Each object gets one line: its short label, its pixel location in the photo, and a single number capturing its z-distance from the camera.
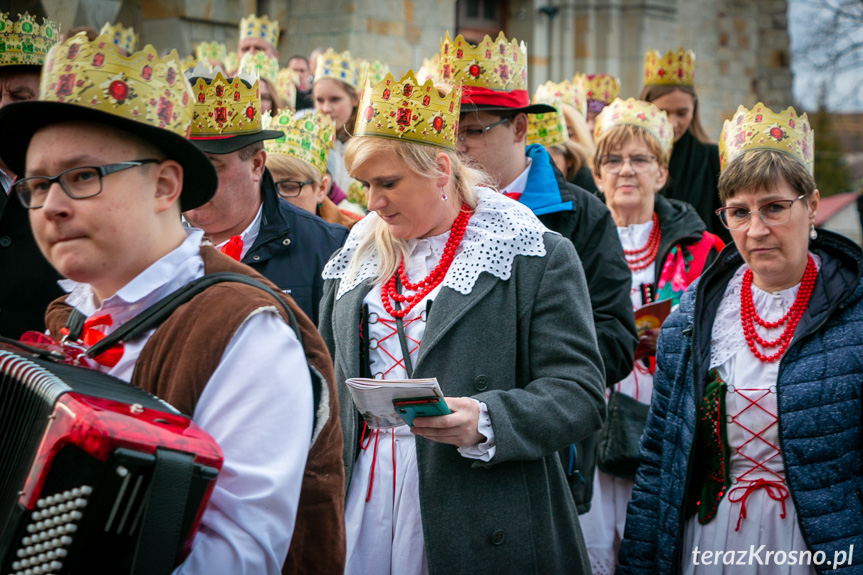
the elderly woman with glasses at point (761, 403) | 3.24
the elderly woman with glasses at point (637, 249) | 4.89
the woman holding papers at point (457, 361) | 2.97
